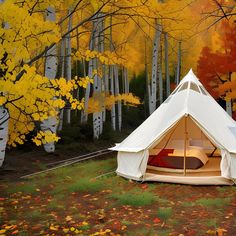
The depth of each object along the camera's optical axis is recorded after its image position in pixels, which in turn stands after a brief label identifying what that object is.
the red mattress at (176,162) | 10.49
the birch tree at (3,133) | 9.69
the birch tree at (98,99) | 17.95
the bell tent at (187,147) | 9.04
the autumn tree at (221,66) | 23.55
